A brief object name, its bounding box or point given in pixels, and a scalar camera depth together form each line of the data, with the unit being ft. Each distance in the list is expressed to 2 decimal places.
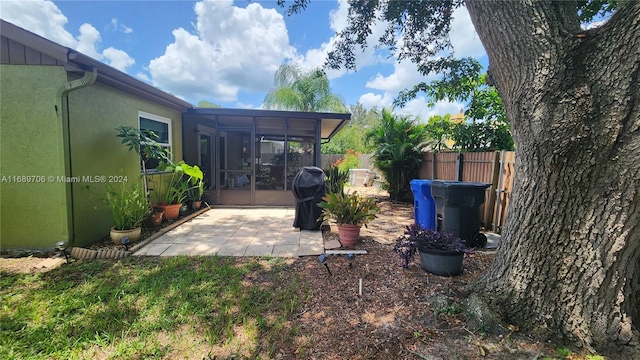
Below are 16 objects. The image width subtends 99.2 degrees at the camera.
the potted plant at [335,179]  21.85
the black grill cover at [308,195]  16.99
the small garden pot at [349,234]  13.96
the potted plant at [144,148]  15.70
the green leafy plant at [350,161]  59.78
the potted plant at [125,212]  13.80
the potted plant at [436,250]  9.91
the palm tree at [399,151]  29.27
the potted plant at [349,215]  14.03
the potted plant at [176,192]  19.26
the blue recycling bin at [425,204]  16.25
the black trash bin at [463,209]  13.16
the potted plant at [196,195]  22.78
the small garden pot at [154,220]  17.15
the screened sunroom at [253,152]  25.39
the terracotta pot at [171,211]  19.11
